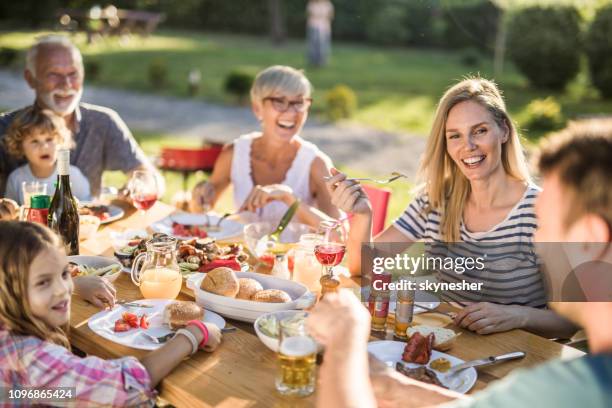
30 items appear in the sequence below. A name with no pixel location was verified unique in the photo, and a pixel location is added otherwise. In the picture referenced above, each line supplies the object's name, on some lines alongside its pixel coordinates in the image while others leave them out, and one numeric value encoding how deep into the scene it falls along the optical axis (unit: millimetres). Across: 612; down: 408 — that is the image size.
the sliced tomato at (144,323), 2391
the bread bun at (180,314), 2363
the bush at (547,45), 17156
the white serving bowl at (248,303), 2473
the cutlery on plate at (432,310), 2696
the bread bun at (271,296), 2516
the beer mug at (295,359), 1982
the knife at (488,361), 2207
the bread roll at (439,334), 2349
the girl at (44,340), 1967
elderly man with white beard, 4363
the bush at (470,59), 23125
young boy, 3963
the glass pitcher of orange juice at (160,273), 2625
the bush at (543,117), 13156
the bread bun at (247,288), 2566
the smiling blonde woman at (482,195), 3152
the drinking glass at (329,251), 2660
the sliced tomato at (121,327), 2361
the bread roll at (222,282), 2539
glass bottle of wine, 3012
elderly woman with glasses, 4164
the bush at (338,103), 13992
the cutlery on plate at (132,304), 2553
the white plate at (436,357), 2131
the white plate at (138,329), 2279
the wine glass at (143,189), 3479
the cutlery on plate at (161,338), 2291
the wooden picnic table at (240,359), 2023
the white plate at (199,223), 3500
